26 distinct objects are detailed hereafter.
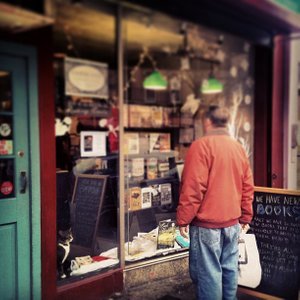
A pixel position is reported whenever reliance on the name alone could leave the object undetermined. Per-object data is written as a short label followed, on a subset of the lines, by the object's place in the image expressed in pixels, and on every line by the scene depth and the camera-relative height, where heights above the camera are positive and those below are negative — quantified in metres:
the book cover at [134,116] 5.22 +0.14
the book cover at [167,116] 5.69 +0.15
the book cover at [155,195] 5.60 -0.89
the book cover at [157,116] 5.57 +0.15
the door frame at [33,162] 4.09 -0.33
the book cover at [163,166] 5.66 -0.52
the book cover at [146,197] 5.47 -0.90
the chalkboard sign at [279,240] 4.36 -1.19
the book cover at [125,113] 5.09 +0.17
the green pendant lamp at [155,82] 5.42 +0.59
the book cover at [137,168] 5.30 -0.52
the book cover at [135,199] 5.30 -0.89
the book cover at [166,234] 5.57 -1.41
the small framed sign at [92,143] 4.75 -0.18
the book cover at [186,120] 5.87 +0.10
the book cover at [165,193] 5.68 -0.89
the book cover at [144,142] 5.41 -0.19
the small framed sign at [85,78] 4.54 +0.54
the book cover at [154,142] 5.54 -0.19
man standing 3.92 -0.72
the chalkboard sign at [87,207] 4.76 -0.90
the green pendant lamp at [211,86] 6.18 +0.61
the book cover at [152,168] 5.54 -0.53
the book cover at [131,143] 5.19 -0.19
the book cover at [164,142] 5.65 -0.19
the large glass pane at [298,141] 6.59 -0.22
